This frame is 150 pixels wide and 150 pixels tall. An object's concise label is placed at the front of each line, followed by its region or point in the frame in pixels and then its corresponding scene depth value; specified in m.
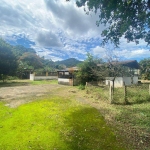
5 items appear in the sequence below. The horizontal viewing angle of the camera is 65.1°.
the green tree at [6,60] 18.69
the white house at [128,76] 15.30
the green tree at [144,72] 23.25
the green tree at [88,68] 14.95
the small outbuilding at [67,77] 17.65
